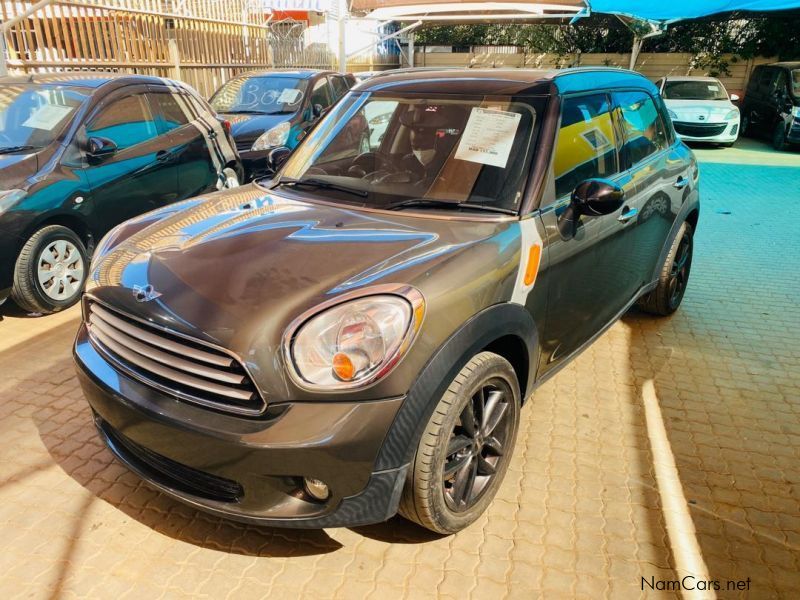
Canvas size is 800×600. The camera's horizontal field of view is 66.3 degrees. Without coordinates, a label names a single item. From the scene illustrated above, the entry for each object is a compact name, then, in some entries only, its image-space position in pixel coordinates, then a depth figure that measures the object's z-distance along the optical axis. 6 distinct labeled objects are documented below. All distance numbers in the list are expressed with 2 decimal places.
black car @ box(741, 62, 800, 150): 13.97
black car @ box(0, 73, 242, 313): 4.43
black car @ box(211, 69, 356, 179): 7.82
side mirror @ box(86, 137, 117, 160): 4.86
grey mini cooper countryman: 1.99
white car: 14.16
